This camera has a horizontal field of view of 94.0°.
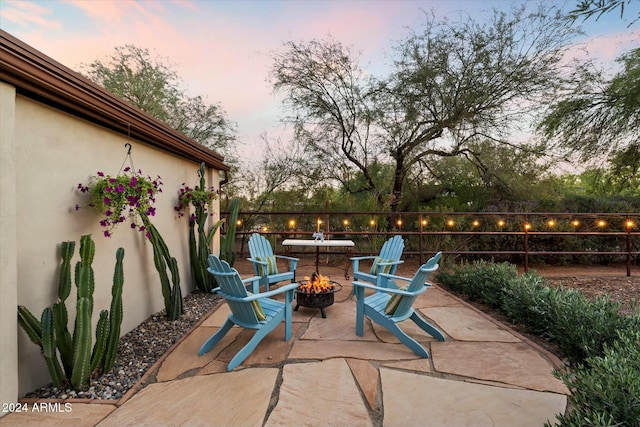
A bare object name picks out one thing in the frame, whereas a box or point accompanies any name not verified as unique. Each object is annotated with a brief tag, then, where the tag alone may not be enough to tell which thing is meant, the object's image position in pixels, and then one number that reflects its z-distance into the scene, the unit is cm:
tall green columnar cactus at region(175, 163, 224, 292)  389
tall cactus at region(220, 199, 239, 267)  435
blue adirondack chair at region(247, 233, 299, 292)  376
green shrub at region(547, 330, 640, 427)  119
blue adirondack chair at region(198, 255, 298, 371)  220
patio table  449
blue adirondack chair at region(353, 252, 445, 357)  240
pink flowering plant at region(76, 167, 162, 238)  225
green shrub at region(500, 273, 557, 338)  270
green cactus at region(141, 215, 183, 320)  287
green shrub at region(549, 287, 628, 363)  212
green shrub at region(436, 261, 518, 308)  349
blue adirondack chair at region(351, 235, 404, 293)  363
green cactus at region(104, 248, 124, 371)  202
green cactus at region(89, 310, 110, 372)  194
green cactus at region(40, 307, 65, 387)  169
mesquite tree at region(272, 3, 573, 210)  584
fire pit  316
